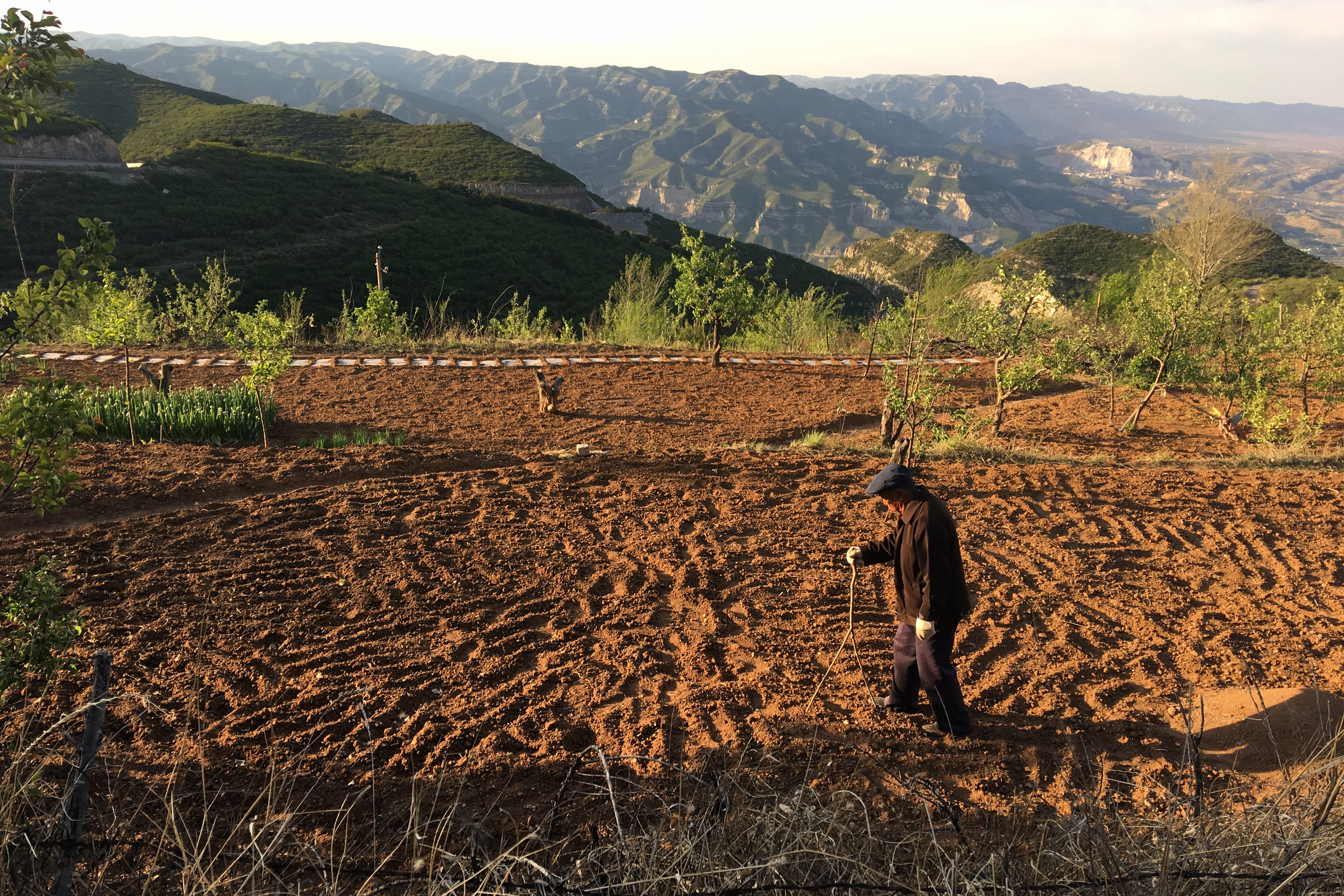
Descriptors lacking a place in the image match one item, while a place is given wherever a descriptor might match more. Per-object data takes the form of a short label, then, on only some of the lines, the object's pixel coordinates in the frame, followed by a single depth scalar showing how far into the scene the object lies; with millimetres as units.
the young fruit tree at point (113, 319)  7961
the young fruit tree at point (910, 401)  7516
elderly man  3838
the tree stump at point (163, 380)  8484
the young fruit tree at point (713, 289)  13008
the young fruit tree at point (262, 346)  7977
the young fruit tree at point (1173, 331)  9781
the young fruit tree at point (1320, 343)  10078
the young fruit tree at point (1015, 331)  8375
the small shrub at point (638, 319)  15703
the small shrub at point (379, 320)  14242
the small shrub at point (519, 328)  15031
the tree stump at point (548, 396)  9750
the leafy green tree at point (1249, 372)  9734
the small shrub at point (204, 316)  13352
